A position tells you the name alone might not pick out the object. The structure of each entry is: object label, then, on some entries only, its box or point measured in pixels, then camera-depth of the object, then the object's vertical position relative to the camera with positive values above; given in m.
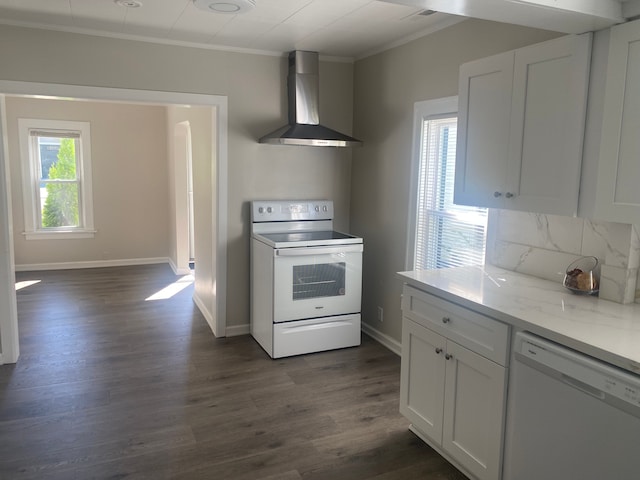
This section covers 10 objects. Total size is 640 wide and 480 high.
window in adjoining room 6.70 -0.04
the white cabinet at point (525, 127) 2.16 +0.28
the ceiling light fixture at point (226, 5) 2.88 +1.01
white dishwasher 1.64 -0.82
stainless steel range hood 4.05 +0.66
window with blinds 3.29 -0.20
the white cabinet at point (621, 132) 1.94 +0.22
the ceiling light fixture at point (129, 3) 2.95 +1.02
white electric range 3.88 -0.83
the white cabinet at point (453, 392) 2.17 -0.99
